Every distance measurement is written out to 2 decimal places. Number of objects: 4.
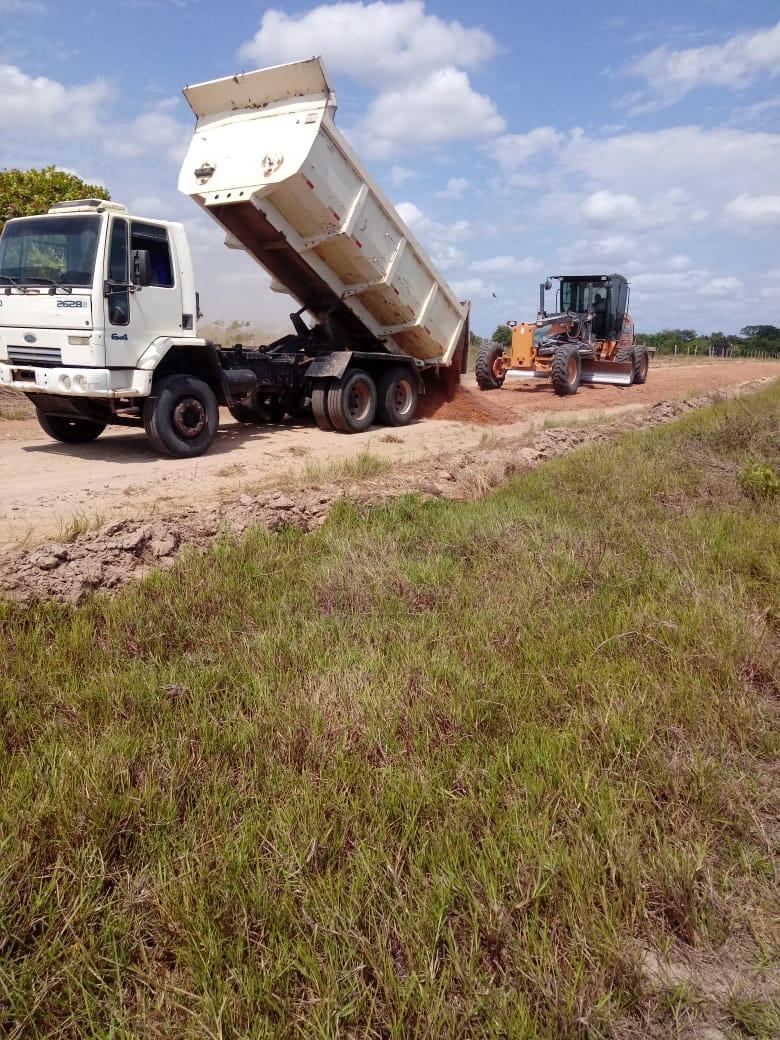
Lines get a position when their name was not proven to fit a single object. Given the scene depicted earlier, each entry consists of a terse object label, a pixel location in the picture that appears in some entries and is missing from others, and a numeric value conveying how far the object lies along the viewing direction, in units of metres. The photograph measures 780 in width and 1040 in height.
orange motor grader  18.00
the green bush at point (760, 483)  5.97
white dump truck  7.82
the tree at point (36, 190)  12.35
